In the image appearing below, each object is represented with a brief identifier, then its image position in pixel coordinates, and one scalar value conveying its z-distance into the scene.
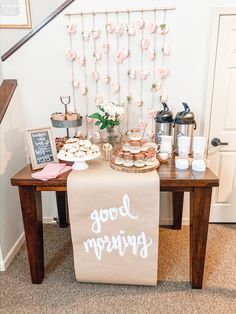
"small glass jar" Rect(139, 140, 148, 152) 1.73
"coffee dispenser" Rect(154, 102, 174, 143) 2.00
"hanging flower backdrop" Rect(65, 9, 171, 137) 2.06
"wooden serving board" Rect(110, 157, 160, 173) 1.62
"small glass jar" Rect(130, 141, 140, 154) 1.70
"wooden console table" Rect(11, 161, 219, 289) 1.58
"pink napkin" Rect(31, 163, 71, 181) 1.62
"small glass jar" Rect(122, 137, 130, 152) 1.72
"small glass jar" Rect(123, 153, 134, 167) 1.66
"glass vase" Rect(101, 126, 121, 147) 2.06
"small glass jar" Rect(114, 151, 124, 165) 1.69
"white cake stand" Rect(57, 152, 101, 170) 1.63
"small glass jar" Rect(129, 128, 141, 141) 1.80
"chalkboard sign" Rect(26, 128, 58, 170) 1.77
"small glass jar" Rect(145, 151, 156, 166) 1.68
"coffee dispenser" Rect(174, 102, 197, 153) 1.93
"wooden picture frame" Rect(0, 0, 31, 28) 2.11
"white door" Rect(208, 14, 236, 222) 2.05
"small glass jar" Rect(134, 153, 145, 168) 1.65
